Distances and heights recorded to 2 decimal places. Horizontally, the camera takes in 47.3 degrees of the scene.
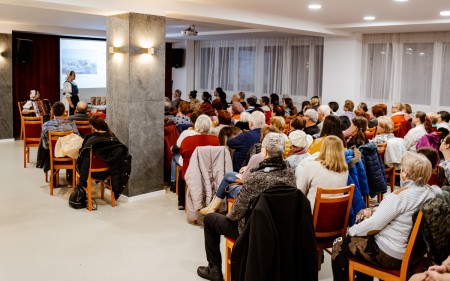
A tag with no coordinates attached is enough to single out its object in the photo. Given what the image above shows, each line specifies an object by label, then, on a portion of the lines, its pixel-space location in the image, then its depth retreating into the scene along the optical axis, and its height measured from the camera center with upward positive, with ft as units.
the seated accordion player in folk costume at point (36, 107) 37.31 -1.46
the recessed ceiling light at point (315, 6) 24.50 +4.26
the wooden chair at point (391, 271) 10.54 -3.79
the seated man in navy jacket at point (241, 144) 19.66 -1.96
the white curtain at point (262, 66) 42.29 +2.47
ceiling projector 38.24 +4.47
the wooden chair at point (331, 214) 12.85 -3.04
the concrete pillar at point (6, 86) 37.78 +0.03
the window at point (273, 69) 45.16 +2.17
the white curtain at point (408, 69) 34.24 +1.94
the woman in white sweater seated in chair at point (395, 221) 10.82 -2.64
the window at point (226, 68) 50.03 +2.35
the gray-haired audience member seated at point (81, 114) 26.73 -1.35
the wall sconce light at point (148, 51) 22.18 +1.69
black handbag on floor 20.80 -4.47
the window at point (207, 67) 52.37 +2.55
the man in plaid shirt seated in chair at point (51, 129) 23.53 -1.90
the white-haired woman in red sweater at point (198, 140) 19.44 -1.84
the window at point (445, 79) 33.86 +1.25
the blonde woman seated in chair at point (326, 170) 13.53 -2.01
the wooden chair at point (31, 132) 29.32 -2.58
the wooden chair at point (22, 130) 38.29 -3.14
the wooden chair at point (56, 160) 22.41 -3.19
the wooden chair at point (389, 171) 21.81 -3.29
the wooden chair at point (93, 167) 20.31 -3.13
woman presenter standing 38.09 -0.37
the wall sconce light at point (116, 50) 22.20 +1.70
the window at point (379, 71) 36.78 +1.81
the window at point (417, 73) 34.88 +1.66
